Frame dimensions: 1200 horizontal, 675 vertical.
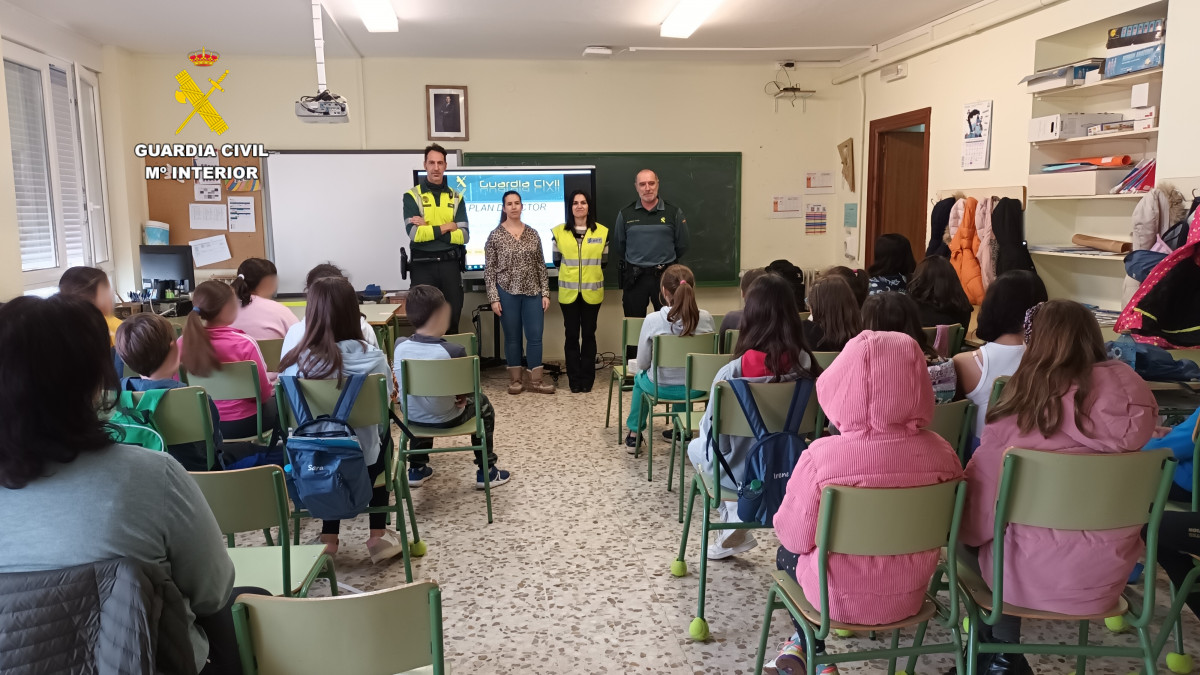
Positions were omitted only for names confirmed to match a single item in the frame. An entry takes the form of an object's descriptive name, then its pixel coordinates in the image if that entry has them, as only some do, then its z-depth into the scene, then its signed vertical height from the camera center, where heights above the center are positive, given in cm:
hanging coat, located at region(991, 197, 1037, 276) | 486 -8
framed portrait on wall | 678 +97
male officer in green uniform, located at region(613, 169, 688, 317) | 641 -12
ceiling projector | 459 +69
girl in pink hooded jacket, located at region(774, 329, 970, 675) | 178 -53
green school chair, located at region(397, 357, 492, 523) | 331 -61
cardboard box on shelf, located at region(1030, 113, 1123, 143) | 456 +55
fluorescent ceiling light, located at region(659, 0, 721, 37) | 508 +137
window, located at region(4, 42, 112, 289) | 494 +45
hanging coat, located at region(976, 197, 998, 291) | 503 -12
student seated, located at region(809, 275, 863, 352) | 329 -37
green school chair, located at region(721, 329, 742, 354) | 393 -56
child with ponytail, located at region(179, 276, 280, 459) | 319 -47
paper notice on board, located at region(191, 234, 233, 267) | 669 -16
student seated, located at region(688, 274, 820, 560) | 271 -44
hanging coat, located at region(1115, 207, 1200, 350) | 358 -37
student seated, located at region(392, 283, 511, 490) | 347 -52
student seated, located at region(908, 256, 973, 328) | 414 -38
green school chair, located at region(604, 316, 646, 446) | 448 -70
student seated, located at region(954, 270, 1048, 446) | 262 -40
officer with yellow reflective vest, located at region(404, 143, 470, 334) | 607 +0
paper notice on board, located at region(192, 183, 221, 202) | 662 +32
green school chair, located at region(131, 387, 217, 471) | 262 -61
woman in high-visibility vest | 621 -42
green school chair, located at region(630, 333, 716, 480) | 388 -60
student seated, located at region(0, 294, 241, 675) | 120 -35
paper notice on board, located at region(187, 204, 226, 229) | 664 +12
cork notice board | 658 +15
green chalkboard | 702 +30
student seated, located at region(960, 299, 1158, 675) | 186 -51
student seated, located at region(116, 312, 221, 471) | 273 -43
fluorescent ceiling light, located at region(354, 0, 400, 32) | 486 +134
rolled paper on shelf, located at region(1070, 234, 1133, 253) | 442 -14
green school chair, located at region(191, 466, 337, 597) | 190 -71
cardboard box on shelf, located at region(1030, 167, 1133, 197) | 442 +21
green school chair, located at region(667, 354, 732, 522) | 340 -64
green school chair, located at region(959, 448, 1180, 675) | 179 -63
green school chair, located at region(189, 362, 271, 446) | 319 -60
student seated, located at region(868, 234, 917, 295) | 458 -23
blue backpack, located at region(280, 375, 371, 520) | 259 -78
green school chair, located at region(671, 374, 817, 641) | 258 -62
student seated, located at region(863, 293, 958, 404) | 285 -33
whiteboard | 666 +16
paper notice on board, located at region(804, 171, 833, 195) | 736 +37
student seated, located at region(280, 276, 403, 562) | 293 -47
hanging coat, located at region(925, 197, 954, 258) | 549 -3
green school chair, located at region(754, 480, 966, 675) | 173 -67
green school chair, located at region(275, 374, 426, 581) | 287 -63
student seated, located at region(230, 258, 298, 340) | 405 -38
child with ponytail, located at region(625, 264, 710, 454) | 395 -51
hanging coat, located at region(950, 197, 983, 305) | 515 -18
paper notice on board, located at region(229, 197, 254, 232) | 667 +14
